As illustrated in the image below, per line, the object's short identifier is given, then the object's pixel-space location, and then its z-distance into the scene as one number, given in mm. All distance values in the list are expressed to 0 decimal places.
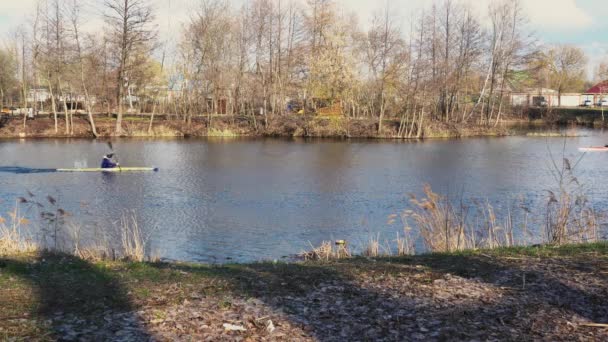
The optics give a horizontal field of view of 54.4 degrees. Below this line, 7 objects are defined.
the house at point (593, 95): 93550
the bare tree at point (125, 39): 49562
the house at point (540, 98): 75756
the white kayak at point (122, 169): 28469
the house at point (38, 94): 58259
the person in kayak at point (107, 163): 28531
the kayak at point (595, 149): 37378
